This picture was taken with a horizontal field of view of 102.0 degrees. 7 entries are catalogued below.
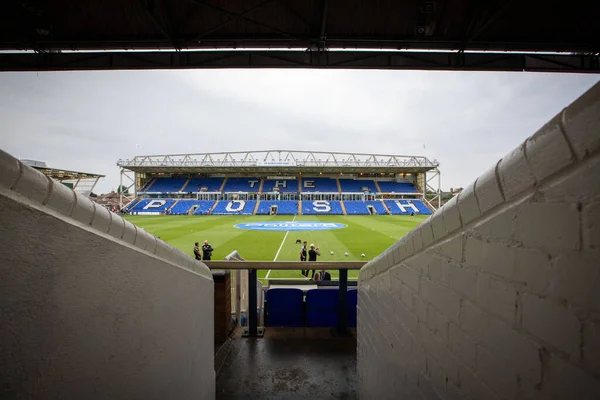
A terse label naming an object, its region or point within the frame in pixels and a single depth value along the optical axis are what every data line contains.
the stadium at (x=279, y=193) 31.41
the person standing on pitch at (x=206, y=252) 10.41
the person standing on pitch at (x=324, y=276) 8.55
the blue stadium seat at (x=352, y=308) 6.12
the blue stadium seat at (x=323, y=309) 6.02
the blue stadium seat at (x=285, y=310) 6.07
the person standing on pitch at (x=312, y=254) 10.41
